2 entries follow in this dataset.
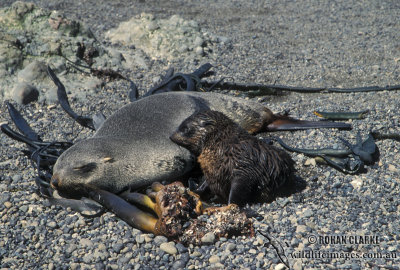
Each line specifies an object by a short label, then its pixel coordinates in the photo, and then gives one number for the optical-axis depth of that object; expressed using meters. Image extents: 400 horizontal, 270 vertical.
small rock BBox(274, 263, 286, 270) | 6.91
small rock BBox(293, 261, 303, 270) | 6.85
